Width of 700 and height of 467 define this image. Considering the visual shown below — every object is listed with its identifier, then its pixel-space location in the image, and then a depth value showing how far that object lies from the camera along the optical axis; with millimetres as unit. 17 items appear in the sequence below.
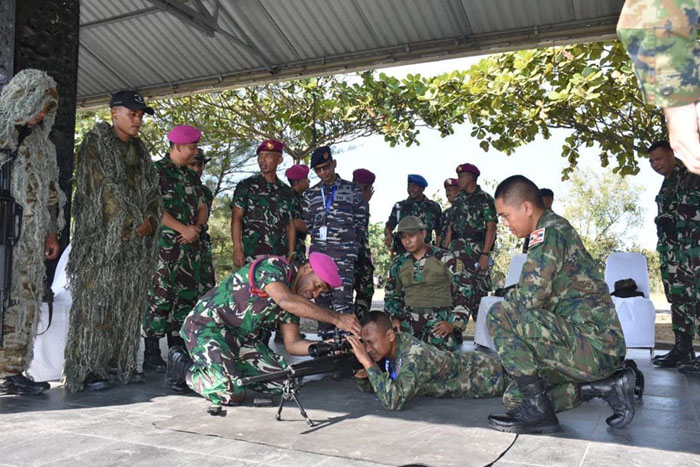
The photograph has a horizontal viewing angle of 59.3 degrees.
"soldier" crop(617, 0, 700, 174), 1378
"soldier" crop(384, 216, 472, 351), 5281
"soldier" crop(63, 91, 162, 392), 4039
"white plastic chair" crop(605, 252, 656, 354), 6324
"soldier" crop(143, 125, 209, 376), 4711
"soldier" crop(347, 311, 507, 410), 3516
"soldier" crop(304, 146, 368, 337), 5328
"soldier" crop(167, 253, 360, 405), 3430
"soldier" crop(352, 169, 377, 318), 6031
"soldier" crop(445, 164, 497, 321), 6723
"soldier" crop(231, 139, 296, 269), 5531
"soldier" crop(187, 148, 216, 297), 5020
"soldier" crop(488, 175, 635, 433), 3078
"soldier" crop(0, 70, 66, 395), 3756
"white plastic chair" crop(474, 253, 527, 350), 6129
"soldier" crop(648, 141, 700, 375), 5047
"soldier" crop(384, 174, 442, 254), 7234
